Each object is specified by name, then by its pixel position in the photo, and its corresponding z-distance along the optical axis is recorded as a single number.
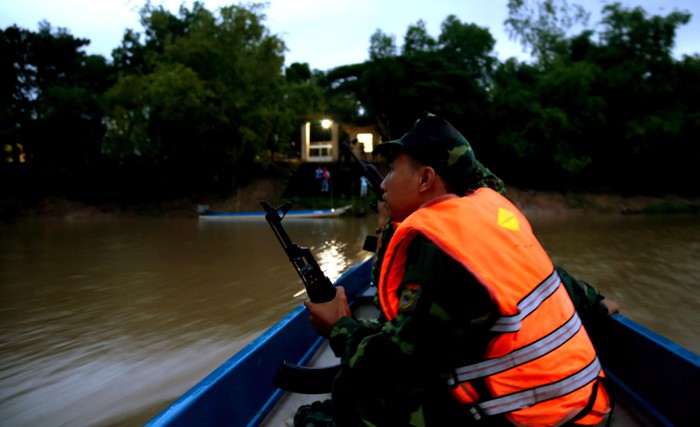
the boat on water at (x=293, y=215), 18.44
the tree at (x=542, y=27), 28.06
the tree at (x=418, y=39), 26.47
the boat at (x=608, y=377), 1.74
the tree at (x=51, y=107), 23.80
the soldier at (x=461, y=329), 1.12
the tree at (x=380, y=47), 24.77
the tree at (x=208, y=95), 21.14
